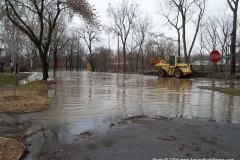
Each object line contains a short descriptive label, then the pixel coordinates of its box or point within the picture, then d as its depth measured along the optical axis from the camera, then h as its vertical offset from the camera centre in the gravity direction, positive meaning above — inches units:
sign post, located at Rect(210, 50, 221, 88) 571.2 +34.7
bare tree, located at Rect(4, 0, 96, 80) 682.1 +191.5
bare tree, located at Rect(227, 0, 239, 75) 1053.8 +143.1
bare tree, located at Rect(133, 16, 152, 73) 2103.8 +343.3
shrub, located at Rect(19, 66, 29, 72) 1590.2 +5.4
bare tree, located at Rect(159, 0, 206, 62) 1419.4 +342.2
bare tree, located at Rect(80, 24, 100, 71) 2534.4 +358.6
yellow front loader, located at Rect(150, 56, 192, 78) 1124.1 +8.2
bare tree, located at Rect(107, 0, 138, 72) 2097.7 +438.3
